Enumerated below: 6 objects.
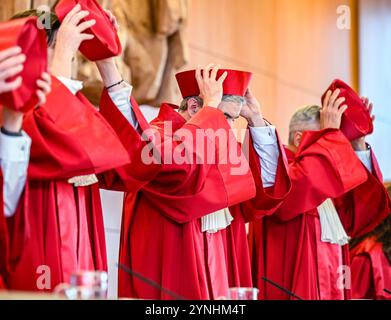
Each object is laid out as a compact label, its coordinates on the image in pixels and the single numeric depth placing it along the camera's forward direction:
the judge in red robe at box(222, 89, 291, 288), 9.65
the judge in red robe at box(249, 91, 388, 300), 10.36
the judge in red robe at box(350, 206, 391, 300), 13.31
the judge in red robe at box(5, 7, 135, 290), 6.86
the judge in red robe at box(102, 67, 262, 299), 8.35
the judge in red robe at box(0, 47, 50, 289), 6.08
